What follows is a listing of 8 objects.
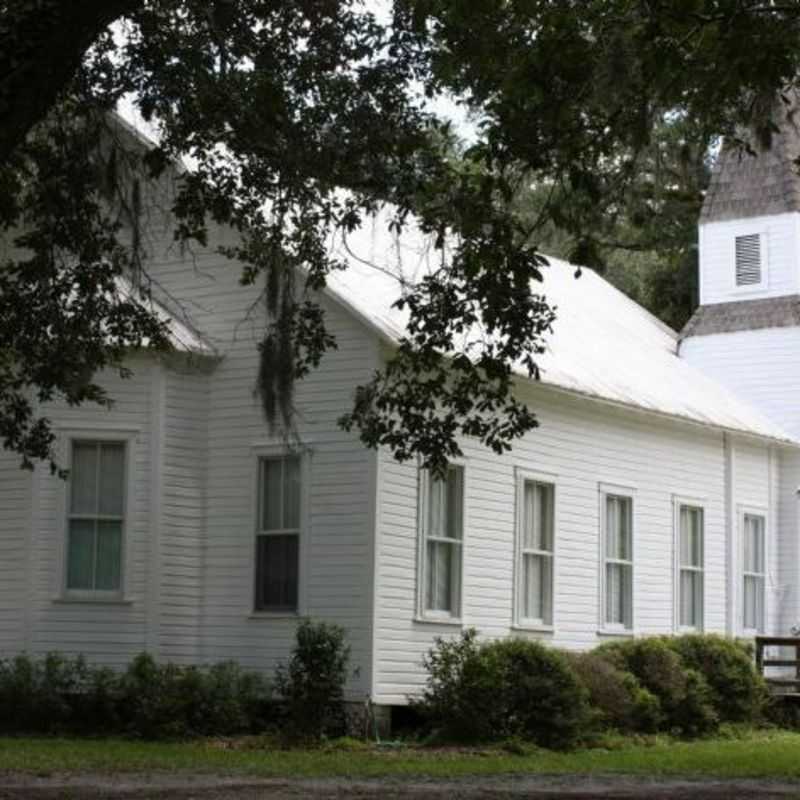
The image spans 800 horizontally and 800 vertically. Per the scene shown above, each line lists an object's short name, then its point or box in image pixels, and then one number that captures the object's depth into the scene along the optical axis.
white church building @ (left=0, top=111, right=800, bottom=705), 19.38
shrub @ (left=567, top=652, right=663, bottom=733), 20.23
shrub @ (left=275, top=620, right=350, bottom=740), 18.23
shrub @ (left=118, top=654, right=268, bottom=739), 18.00
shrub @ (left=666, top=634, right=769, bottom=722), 22.72
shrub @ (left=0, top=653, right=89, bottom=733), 18.44
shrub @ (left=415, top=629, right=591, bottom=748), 18.70
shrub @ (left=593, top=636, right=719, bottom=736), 21.52
